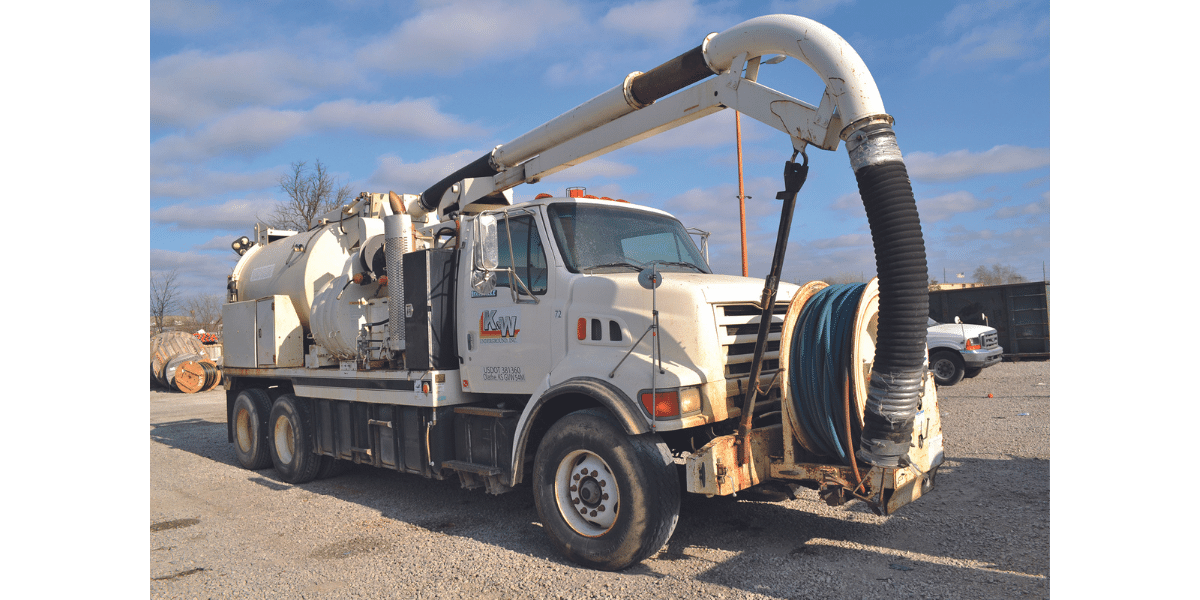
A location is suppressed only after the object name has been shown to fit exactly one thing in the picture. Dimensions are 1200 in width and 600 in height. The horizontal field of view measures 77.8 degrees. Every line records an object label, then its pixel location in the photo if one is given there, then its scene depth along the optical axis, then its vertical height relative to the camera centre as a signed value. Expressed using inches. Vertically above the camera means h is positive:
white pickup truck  648.4 -33.9
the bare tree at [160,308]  1899.6 +70.9
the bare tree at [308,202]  1290.6 +225.9
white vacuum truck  184.7 -6.8
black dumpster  780.0 -2.7
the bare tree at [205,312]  2204.7 +68.5
